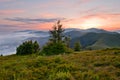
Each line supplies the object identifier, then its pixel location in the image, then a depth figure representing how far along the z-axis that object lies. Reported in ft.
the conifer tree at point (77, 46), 122.39
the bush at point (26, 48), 88.66
